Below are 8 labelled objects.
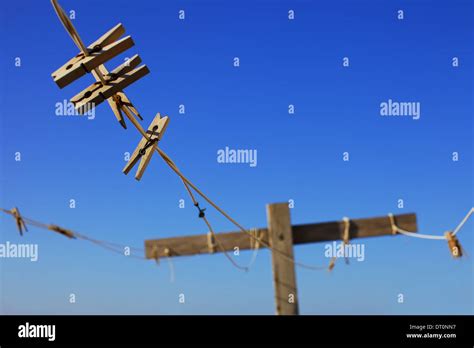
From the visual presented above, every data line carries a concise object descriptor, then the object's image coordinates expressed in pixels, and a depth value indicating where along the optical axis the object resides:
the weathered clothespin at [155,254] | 4.78
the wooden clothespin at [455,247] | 4.45
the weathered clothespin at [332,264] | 4.67
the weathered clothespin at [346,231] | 4.52
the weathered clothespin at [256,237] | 4.44
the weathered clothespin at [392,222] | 4.60
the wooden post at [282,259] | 4.32
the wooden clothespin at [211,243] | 4.68
